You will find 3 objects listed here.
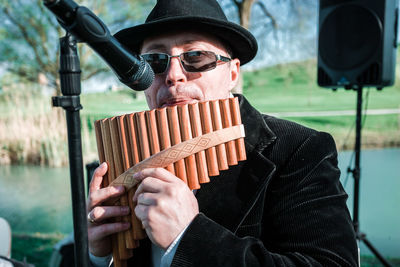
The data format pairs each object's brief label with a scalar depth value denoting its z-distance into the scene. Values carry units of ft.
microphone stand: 2.64
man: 3.55
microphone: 2.34
